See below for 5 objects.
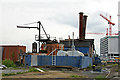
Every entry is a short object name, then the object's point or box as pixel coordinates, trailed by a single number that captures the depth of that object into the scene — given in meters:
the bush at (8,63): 34.75
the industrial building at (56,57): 31.38
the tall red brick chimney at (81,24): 52.42
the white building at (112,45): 186.18
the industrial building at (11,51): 42.28
